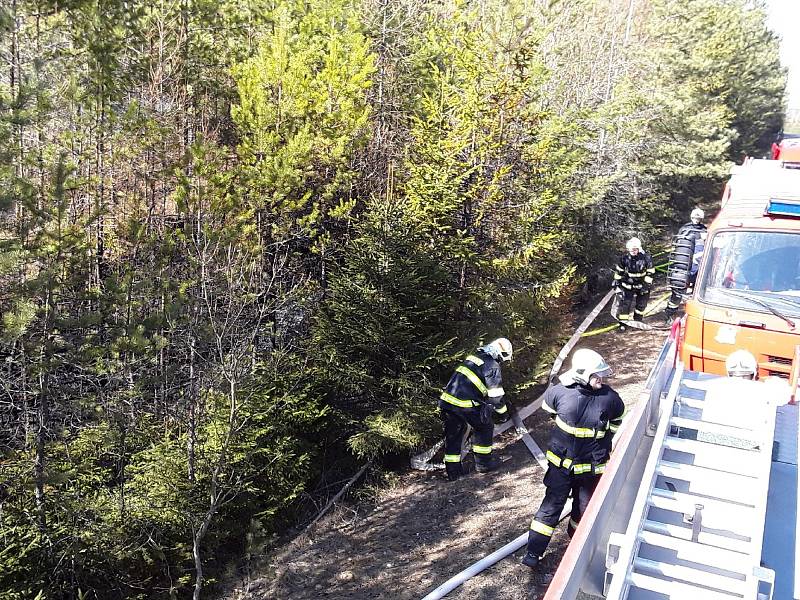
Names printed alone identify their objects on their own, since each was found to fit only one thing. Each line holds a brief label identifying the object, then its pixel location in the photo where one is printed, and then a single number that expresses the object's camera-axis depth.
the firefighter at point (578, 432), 5.52
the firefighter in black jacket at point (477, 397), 7.37
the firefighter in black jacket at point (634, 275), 12.11
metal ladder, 3.67
